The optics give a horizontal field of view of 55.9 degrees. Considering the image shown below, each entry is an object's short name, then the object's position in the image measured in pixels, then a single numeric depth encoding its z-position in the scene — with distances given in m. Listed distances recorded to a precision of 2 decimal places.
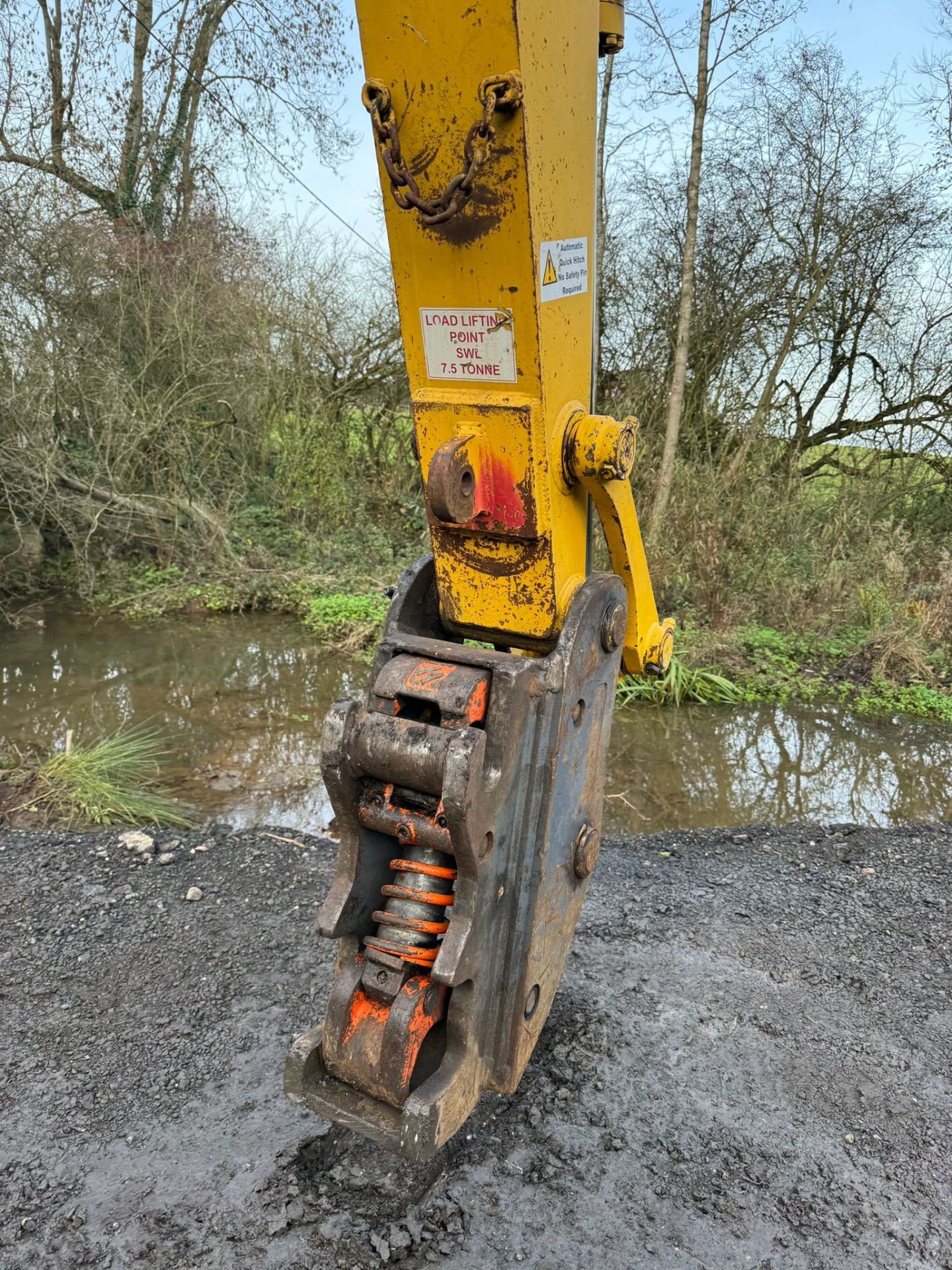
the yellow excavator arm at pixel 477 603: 1.94
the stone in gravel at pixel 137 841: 4.18
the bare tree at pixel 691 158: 7.16
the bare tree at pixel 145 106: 9.41
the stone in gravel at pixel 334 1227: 2.34
